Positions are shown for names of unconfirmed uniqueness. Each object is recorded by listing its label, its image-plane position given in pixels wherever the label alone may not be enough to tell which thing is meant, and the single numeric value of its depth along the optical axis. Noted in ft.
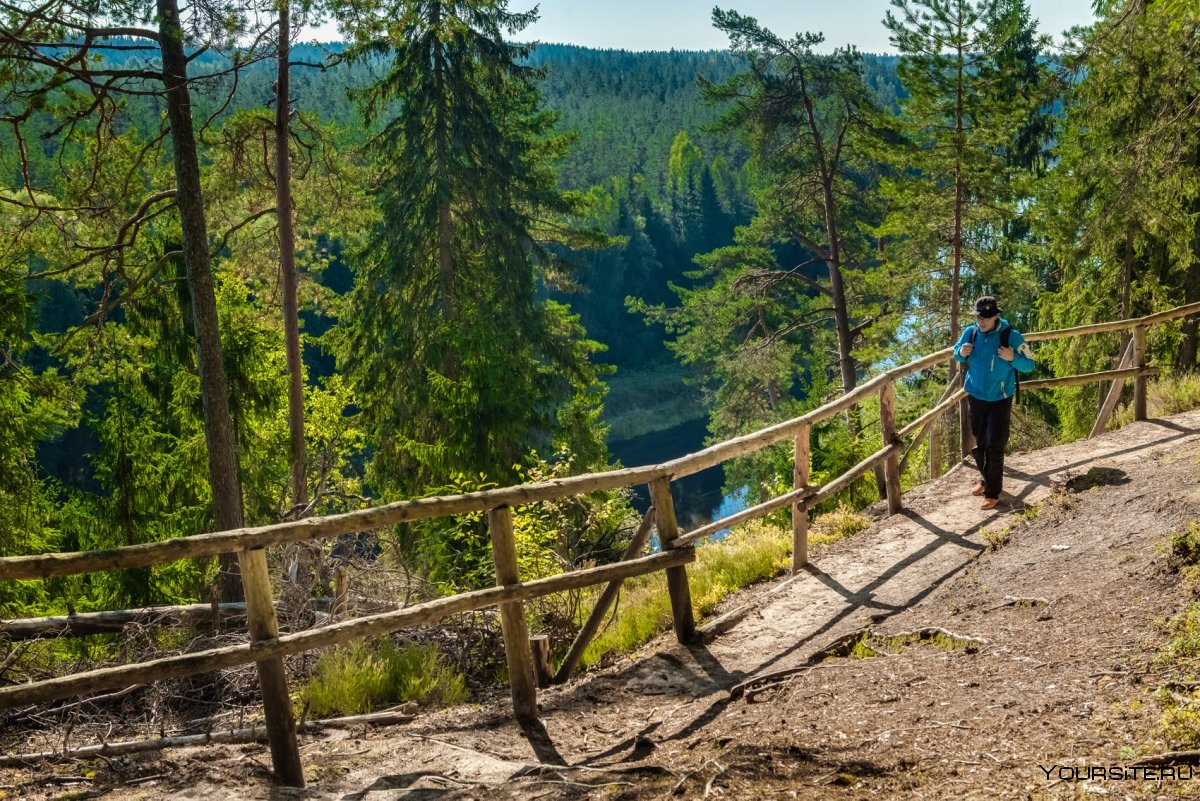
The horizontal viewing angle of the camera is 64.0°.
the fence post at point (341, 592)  24.67
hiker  27.27
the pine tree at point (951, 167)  68.59
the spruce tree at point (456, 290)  66.33
